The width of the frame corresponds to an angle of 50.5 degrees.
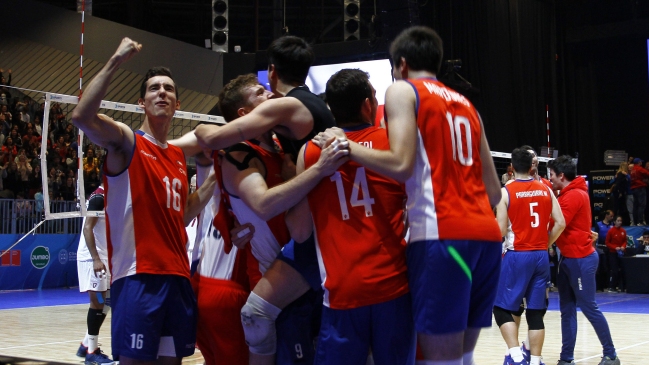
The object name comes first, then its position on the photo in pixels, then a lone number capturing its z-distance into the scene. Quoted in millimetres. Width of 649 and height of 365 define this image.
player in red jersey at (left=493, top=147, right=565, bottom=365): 6860
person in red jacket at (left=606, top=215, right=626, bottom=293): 16438
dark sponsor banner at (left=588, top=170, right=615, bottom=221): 19359
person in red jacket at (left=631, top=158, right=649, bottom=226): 18562
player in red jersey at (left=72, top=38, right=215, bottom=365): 3391
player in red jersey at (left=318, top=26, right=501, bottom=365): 2773
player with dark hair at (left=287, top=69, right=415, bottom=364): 2855
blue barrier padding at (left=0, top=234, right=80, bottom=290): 15016
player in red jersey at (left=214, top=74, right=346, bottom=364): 2966
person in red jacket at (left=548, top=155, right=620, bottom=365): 6992
